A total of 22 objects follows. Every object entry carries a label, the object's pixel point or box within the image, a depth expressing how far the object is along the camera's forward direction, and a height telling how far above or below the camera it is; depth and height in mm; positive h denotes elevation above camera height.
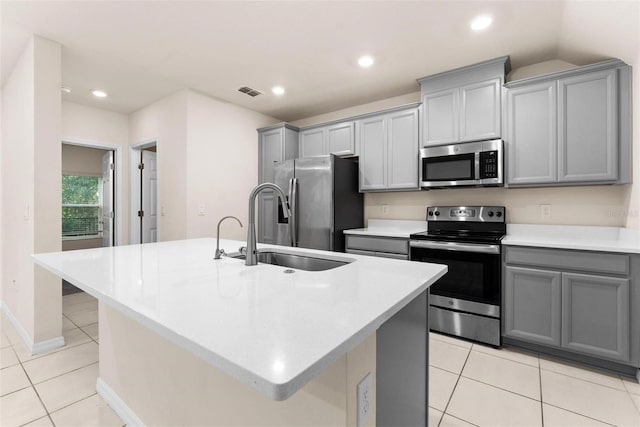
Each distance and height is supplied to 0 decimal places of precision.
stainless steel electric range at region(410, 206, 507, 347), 2547 -535
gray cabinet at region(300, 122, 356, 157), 3775 +928
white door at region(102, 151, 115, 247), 4547 +235
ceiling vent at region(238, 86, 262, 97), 3582 +1438
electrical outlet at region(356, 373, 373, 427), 851 -529
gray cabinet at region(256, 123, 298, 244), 4055 +765
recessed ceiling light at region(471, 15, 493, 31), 2219 +1393
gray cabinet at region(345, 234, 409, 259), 3048 -345
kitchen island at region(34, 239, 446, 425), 651 -273
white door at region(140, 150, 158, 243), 4613 +206
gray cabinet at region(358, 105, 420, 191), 3324 +705
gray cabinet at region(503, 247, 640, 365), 2102 -643
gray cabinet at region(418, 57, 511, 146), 2805 +1047
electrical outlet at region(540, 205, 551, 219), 2818 +14
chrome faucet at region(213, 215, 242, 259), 1609 -214
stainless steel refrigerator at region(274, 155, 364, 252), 3424 +133
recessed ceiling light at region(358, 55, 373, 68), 2840 +1422
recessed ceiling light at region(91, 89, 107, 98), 3721 +1458
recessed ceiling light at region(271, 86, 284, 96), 3545 +1431
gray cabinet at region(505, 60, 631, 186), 2332 +689
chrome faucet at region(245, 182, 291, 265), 1450 -105
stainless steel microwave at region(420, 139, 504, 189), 2773 +456
